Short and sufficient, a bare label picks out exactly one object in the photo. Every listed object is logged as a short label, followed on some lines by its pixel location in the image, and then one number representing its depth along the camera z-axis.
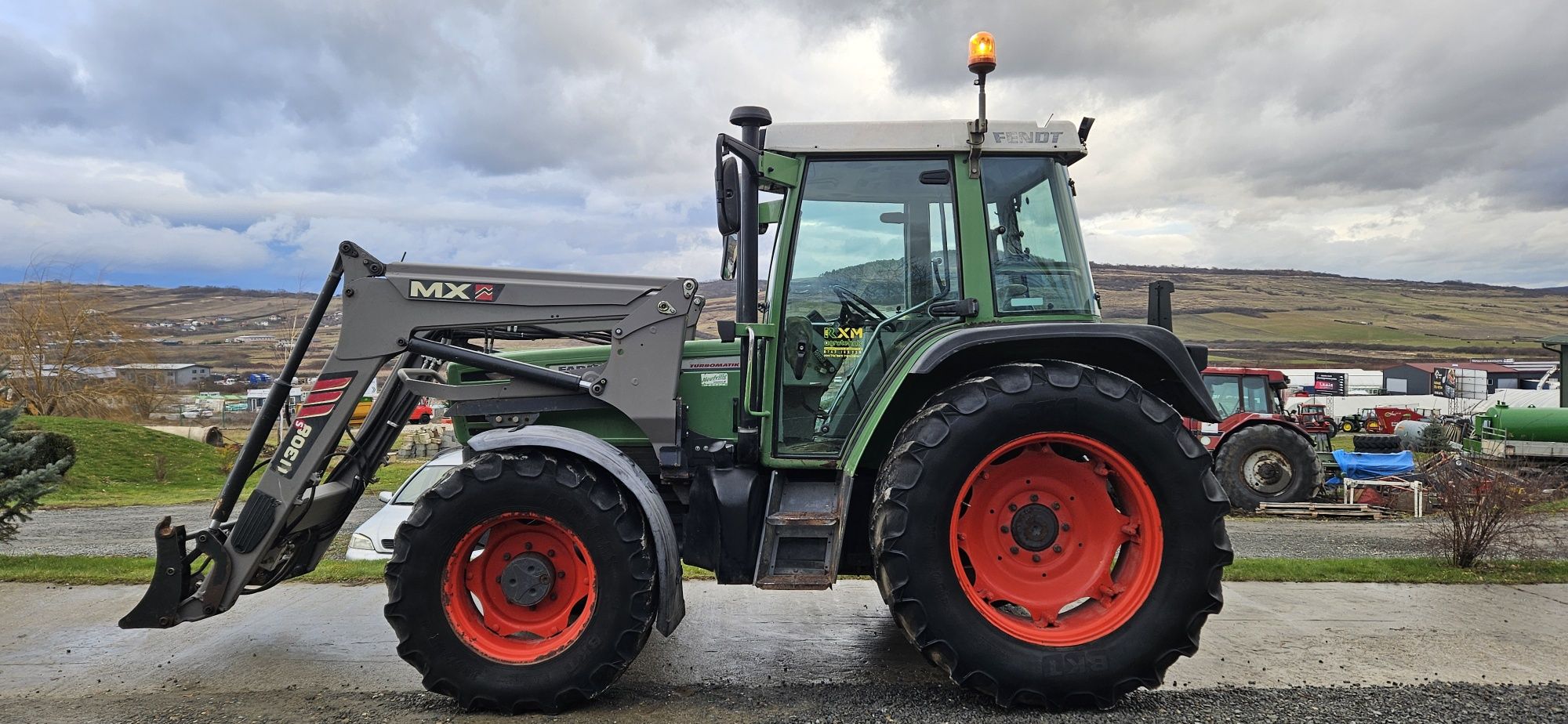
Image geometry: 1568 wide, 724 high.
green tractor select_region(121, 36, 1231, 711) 3.89
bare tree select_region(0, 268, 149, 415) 27.33
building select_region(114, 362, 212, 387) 30.14
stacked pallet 12.39
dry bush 7.04
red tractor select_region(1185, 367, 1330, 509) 13.02
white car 8.26
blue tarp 14.19
